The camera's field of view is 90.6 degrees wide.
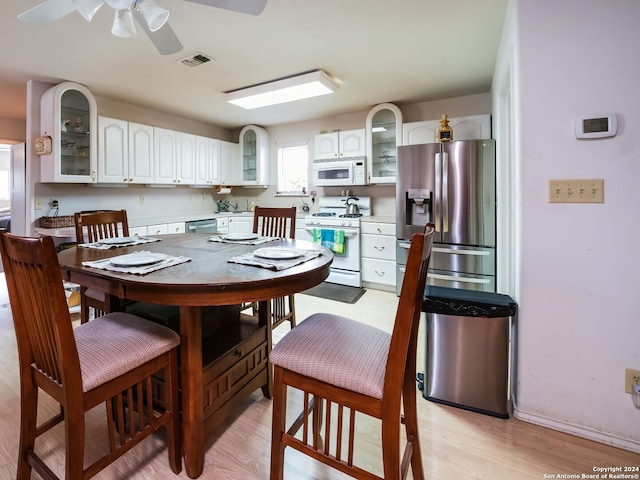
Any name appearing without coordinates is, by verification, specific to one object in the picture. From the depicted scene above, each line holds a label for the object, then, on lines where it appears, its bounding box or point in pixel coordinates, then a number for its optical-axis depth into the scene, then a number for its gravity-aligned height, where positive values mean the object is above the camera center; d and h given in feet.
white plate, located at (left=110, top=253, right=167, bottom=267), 4.34 -0.31
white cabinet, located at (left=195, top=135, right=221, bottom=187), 15.15 +3.79
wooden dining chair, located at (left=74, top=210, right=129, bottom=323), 6.13 +0.15
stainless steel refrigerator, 9.86 +1.09
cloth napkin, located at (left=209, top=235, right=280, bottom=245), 6.59 -0.06
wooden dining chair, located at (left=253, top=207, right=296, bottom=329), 7.75 +0.31
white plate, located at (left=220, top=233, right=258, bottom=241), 6.91 +0.01
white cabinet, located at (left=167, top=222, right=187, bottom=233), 12.97 +0.44
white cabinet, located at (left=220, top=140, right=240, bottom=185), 16.46 +3.98
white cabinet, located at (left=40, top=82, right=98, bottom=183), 10.22 +3.55
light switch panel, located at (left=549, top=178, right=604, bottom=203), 4.74 +0.69
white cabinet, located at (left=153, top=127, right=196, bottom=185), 13.30 +3.57
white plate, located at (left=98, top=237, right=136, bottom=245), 6.22 -0.06
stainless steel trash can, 5.34 -1.98
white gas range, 12.96 -0.01
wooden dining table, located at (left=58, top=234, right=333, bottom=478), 3.70 -0.74
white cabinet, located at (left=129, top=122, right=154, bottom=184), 12.35 +3.40
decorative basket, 10.42 +0.56
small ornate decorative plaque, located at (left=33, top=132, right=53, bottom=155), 10.18 +3.04
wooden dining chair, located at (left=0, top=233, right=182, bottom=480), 3.19 -1.40
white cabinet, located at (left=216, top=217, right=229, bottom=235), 15.51 +0.64
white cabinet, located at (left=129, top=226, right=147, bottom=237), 11.78 +0.29
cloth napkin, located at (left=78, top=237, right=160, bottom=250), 5.95 -0.13
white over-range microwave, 13.50 +2.88
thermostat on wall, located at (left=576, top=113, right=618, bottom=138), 4.59 +1.62
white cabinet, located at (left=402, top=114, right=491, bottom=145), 11.07 +3.96
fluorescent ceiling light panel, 9.85 +4.94
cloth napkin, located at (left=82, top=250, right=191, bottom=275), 4.10 -0.38
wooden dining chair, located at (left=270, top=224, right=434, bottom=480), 3.13 -1.48
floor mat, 11.76 -2.18
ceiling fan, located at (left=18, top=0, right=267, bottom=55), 4.78 +3.61
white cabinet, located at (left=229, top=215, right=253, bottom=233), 16.10 +0.68
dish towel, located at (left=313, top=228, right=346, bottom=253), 12.97 -0.05
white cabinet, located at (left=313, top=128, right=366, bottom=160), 13.60 +4.11
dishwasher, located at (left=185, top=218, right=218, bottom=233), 13.79 +0.53
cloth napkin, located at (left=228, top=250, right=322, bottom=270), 4.41 -0.35
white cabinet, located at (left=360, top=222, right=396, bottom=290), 12.38 -0.65
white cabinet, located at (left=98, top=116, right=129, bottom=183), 11.35 +3.24
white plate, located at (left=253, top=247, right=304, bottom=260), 4.85 -0.26
